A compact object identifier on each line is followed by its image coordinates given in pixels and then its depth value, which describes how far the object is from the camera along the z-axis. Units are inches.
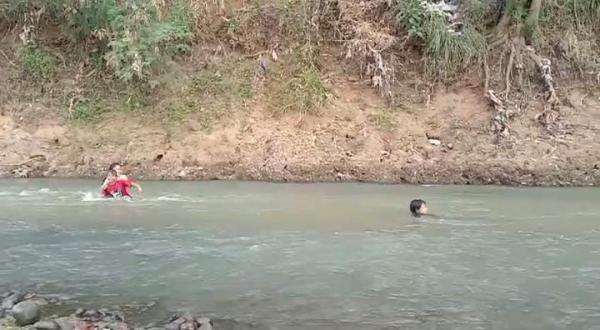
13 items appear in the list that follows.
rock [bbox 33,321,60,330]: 232.1
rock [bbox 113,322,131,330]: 235.0
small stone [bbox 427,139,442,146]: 625.4
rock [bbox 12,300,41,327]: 241.4
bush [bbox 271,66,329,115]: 661.9
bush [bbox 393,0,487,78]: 684.7
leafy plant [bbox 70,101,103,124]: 670.5
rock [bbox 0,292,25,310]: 260.9
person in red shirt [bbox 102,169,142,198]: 504.1
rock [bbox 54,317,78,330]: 235.0
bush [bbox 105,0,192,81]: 655.8
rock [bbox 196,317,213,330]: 236.7
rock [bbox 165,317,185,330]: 237.3
